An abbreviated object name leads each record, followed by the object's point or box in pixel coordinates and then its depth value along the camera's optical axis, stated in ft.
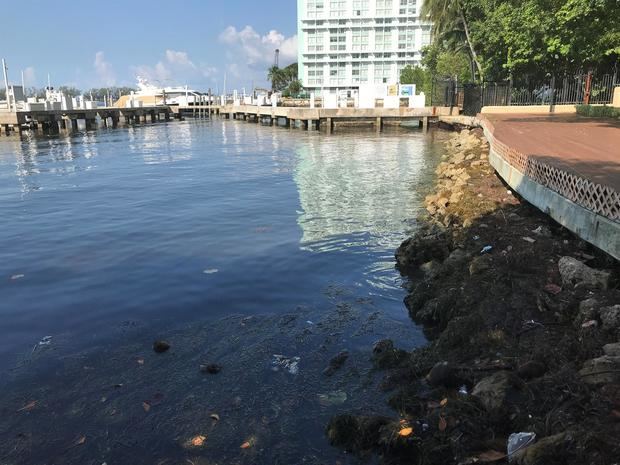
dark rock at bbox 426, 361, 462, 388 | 17.18
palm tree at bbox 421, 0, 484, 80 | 142.66
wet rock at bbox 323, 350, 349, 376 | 19.97
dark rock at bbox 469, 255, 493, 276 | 26.00
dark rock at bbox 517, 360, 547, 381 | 16.30
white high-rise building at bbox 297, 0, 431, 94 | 332.60
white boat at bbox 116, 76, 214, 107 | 300.20
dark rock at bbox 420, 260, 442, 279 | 28.22
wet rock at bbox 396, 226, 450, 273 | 31.94
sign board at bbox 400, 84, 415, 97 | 163.12
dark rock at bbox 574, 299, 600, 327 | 19.27
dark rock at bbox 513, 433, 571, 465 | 12.06
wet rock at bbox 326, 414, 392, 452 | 15.17
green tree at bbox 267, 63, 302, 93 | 378.32
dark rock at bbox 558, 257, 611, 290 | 22.12
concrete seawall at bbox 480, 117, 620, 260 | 24.07
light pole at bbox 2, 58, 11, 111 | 177.48
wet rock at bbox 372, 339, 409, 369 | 20.01
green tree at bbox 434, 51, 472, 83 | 181.98
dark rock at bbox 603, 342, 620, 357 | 16.22
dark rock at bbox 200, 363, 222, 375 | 20.21
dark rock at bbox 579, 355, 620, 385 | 14.88
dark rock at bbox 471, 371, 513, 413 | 14.74
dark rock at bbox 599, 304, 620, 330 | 18.19
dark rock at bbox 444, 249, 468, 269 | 28.30
